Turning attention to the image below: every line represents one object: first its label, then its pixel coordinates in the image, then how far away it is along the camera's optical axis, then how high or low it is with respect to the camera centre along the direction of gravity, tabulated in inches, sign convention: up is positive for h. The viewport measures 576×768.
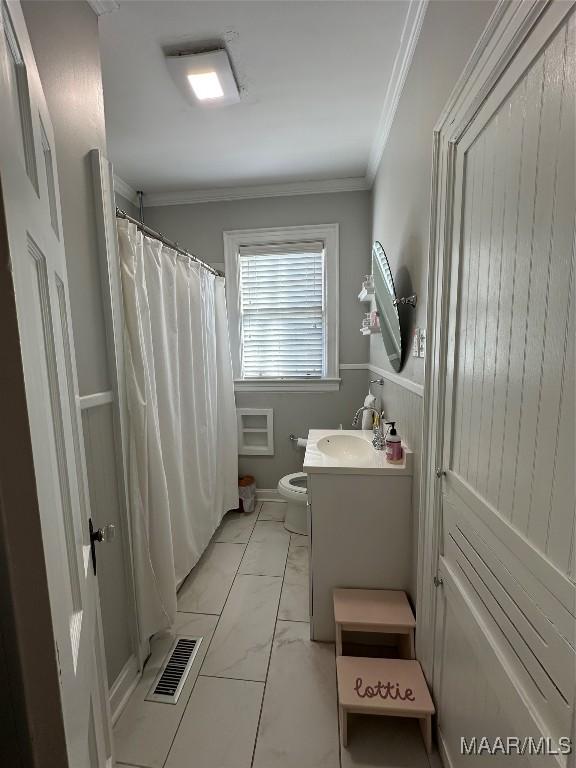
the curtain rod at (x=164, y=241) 55.0 +21.7
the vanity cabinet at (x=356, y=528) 58.7 -33.2
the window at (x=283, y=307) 110.0 +12.5
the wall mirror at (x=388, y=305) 61.8 +7.2
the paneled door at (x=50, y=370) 15.6 -1.4
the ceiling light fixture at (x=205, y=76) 57.8 +49.7
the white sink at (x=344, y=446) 73.1 -23.5
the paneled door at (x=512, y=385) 22.2 -3.8
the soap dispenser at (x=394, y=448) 60.1 -19.2
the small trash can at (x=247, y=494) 110.3 -49.6
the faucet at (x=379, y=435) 69.9 -20.0
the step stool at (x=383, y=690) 45.2 -49.6
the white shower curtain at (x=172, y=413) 55.6 -14.7
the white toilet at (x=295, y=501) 90.7 -43.7
